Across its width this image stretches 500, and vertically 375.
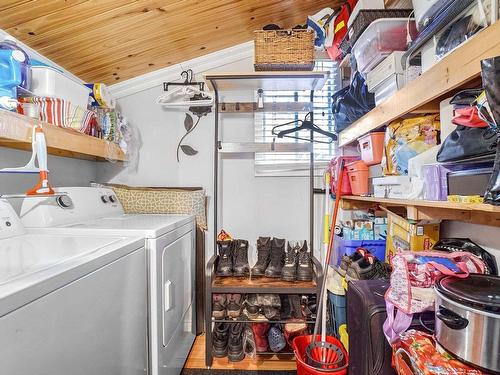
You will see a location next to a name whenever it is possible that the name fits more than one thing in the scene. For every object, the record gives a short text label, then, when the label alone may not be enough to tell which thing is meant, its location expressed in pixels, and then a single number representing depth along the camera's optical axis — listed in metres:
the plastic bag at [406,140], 1.25
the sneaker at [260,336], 1.96
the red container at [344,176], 1.97
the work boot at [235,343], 1.91
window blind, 2.47
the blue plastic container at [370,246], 1.92
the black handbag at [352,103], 1.77
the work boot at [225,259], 1.94
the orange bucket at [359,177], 1.79
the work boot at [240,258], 1.94
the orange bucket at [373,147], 1.63
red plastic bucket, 1.40
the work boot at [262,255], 1.92
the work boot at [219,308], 1.91
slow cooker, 0.75
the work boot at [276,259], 1.89
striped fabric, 1.53
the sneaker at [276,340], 1.91
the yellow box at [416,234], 1.43
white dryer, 1.40
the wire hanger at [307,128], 2.11
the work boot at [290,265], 1.86
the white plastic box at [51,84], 1.51
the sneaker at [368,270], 1.56
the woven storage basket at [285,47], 1.87
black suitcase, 1.08
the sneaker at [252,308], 1.90
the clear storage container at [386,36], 1.40
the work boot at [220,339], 1.94
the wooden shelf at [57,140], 1.28
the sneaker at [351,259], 1.77
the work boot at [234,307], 1.91
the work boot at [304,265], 1.85
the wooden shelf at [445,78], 0.80
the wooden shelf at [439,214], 1.15
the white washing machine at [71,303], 0.68
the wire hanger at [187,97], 2.24
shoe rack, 1.79
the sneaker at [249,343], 1.98
